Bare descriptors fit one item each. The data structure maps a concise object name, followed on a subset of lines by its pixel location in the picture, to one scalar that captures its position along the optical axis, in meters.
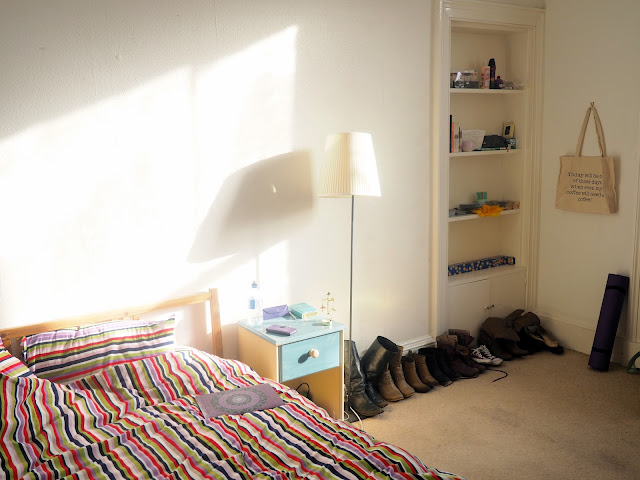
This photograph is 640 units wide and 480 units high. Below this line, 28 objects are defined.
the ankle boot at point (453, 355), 3.92
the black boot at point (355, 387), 3.41
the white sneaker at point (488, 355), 4.06
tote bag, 4.01
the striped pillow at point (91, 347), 2.50
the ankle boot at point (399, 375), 3.64
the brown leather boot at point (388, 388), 3.58
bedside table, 2.97
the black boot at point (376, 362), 3.58
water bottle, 3.18
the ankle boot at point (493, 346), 4.18
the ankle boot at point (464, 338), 4.14
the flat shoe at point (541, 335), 4.33
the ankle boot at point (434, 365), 3.83
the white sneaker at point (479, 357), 4.06
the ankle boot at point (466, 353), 4.02
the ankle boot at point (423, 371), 3.78
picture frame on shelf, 4.50
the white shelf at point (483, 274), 4.26
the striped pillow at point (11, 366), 2.35
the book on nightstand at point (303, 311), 3.24
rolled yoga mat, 3.95
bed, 2.01
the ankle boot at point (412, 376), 3.71
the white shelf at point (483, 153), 4.09
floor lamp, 3.14
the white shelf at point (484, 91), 4.06
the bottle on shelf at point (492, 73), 4.29
